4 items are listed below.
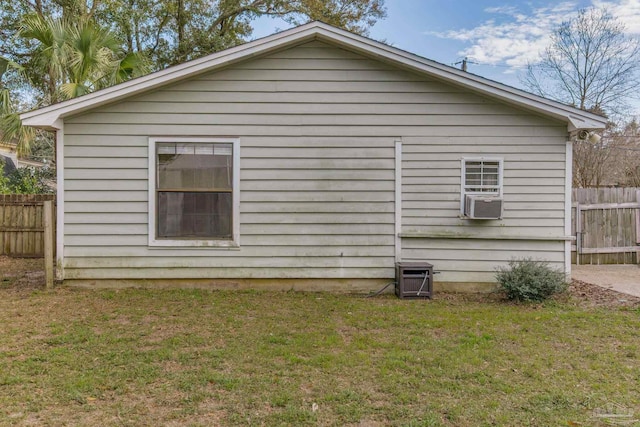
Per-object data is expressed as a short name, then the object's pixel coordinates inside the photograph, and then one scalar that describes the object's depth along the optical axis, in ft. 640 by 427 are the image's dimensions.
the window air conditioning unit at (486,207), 19.25
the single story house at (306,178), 19.47
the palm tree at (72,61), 25.76
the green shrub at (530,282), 17.80
